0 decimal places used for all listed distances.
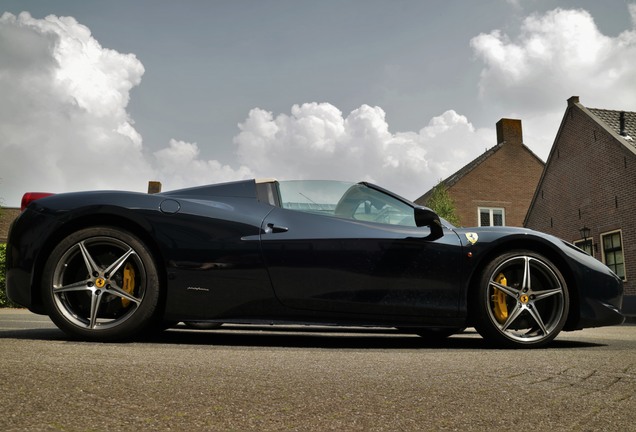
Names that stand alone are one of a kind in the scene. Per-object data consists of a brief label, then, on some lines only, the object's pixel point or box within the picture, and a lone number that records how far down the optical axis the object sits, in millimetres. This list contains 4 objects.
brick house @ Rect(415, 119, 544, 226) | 27234
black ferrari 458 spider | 3268
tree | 23469
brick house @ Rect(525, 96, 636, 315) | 17125
